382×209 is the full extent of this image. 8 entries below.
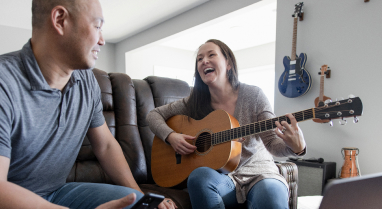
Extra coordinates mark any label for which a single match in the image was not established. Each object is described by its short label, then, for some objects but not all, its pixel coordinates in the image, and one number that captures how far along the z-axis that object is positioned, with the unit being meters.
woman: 1.20
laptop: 0.45
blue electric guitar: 3.02
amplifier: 2.62
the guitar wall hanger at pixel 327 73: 2.89
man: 0.89
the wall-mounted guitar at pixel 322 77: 2.85
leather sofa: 1.53
